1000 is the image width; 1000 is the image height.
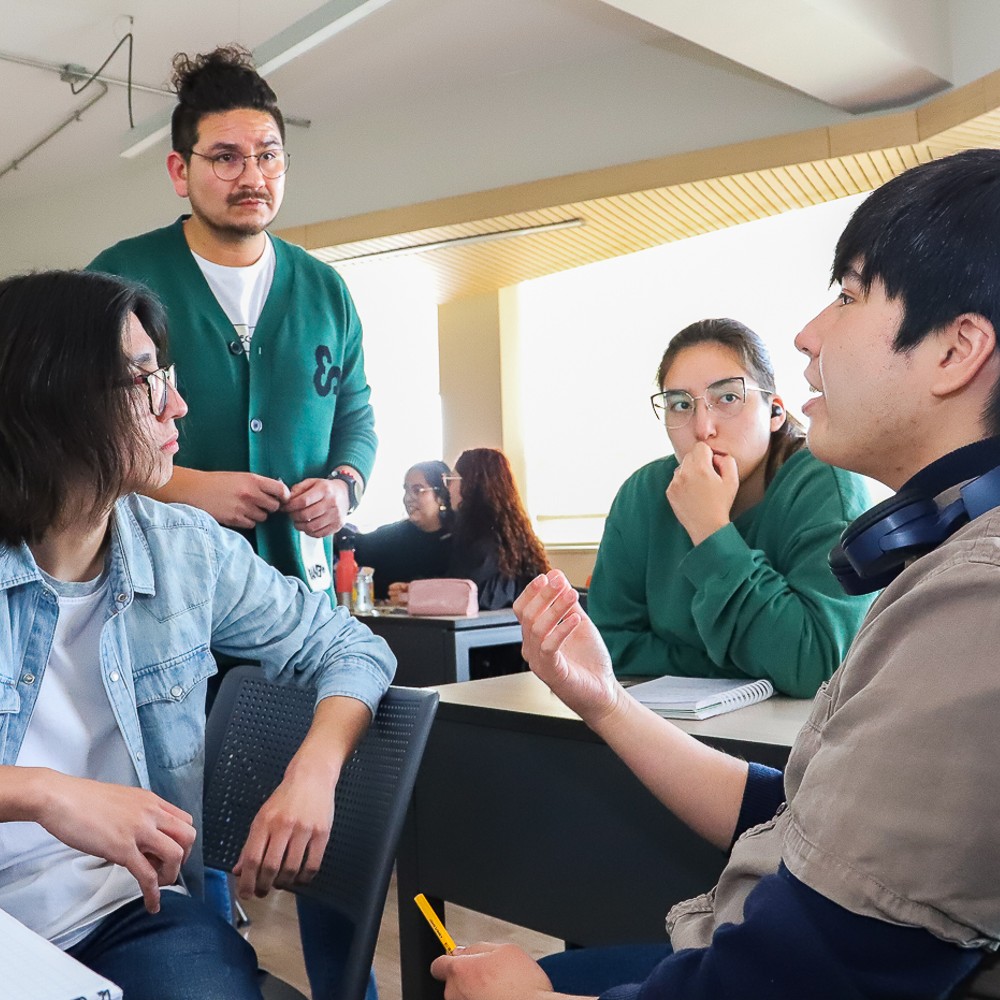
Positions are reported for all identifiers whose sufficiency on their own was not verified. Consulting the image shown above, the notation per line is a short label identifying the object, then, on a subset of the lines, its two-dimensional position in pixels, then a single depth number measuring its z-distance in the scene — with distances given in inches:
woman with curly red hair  172.2
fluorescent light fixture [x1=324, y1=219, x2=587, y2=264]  234.8
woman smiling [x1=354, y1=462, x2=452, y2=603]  197.5
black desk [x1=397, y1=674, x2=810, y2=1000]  51.9
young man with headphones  24.8
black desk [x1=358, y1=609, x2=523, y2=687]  143.7
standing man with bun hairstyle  73.2
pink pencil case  150.6
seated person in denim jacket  40.6
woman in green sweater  63.9
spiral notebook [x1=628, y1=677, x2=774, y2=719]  56.5
